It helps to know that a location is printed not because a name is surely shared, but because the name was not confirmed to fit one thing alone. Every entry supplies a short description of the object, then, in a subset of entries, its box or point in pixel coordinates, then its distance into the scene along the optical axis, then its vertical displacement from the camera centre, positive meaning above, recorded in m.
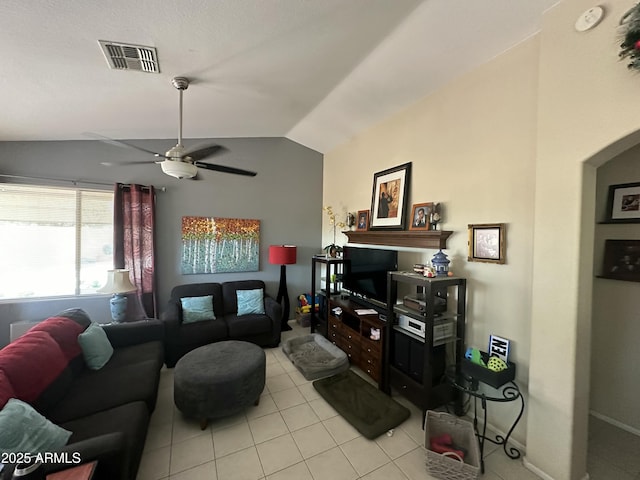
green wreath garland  1.19 +0.97
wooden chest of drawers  2.65 -1.18
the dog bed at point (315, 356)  2.90 -1.53
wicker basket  1.61 -1.44
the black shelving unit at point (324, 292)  3.68 -0.85
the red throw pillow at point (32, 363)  1.51 -0.86
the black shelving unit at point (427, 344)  2.12 -0.97
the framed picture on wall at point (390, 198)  2.93 +0.48
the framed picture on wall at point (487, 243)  2.02 -0.03
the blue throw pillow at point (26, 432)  1.14 -0.96
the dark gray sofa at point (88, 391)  1.28 -1.17
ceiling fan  2.13 +0.66
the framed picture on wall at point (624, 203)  2.02 +0.31
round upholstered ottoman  2.04 -1.23
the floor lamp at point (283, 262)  4.03 -0.43
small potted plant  3.96 +0.09
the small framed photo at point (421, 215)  2.60 +0.24
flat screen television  2.84 -0.42
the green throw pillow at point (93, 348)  2.19 -1.02
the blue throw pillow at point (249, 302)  3.68 -0.98
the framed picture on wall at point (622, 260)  2.02 -0.15
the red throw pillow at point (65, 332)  1.99 -0.83
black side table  1.85 -1.18
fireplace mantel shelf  2.43 +0.00
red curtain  3.39 -0.11
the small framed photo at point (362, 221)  3.55 +0.23
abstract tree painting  3.86 -0.18
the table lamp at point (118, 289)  2.85 -0.64
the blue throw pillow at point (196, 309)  3.29 -0.99
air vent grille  1.74 +1.28
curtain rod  3.00 +0.63
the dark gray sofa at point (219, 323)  3.06 -1.16
